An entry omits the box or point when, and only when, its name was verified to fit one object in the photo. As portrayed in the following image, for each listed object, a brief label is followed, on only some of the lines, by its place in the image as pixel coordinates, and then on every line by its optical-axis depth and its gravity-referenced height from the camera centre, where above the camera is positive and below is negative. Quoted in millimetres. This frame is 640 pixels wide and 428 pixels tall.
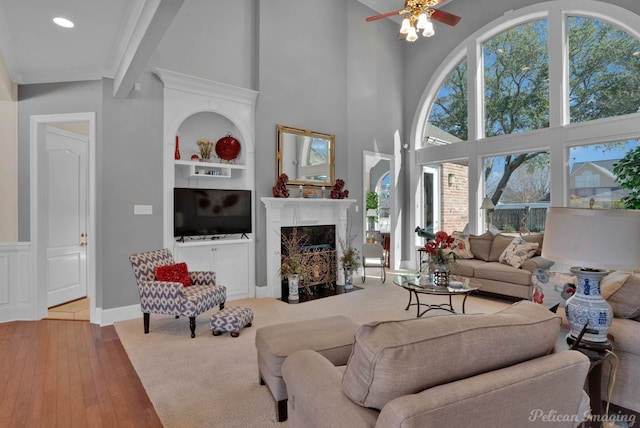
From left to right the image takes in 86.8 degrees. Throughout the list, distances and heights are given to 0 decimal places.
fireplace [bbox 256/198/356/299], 5211 -107
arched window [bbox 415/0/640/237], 5034 +1832
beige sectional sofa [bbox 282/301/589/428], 973 -520
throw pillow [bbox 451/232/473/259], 5602 -588
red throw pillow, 3631 -668
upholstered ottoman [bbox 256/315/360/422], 2016 -814
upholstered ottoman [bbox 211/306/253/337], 3419 -1115
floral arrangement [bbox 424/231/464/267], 3861 -461
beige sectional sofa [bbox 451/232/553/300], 4596 -808
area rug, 2174 -1282
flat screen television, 4441 +4
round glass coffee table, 3605 -836
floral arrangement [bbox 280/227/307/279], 5148 -682
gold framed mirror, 5484 +958
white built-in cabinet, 4559 -675
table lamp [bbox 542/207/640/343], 1480 -176
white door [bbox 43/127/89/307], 4512 -45
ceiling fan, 3898 +2381
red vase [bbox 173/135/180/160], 4519 +786
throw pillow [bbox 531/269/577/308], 2715 -641
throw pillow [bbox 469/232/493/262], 5551 -559
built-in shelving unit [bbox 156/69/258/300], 4402 +729
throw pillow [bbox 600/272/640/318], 1920 -485
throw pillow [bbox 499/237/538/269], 4809 -586
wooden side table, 1600 -702
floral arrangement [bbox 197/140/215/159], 4805 +913
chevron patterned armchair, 3369 -847
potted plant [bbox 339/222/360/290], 5788 -902
